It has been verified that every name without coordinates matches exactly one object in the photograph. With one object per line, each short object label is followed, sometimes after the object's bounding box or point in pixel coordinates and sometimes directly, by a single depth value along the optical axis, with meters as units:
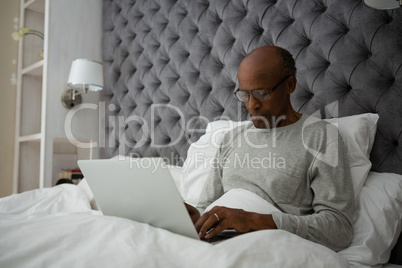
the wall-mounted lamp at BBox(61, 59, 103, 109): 2.35
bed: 0.68
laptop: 0.79
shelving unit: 2.50
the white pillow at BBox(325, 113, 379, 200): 1.15
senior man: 0.92
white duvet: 0.63
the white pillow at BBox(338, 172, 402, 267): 0.98
